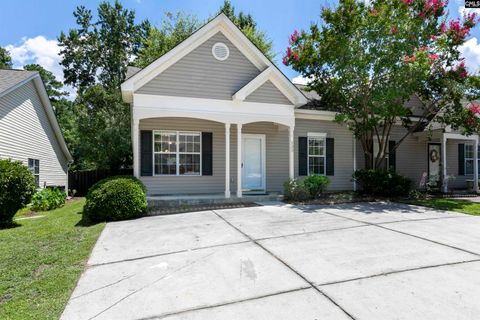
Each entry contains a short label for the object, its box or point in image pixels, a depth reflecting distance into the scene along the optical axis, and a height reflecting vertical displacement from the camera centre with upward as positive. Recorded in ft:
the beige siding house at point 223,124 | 33.88 +4.54
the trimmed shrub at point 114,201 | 26.32 -3.64
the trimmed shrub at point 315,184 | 36.39 -3.01
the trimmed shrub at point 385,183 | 38.65 -3.16
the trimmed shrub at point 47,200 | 38.91 -5.27
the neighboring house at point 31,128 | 37.60 +4.81
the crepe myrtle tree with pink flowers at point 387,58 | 35.45 +12.45
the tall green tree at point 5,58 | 108.33 +37.53
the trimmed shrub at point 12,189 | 26.96 -2.58
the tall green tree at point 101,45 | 110.22 +42.61
